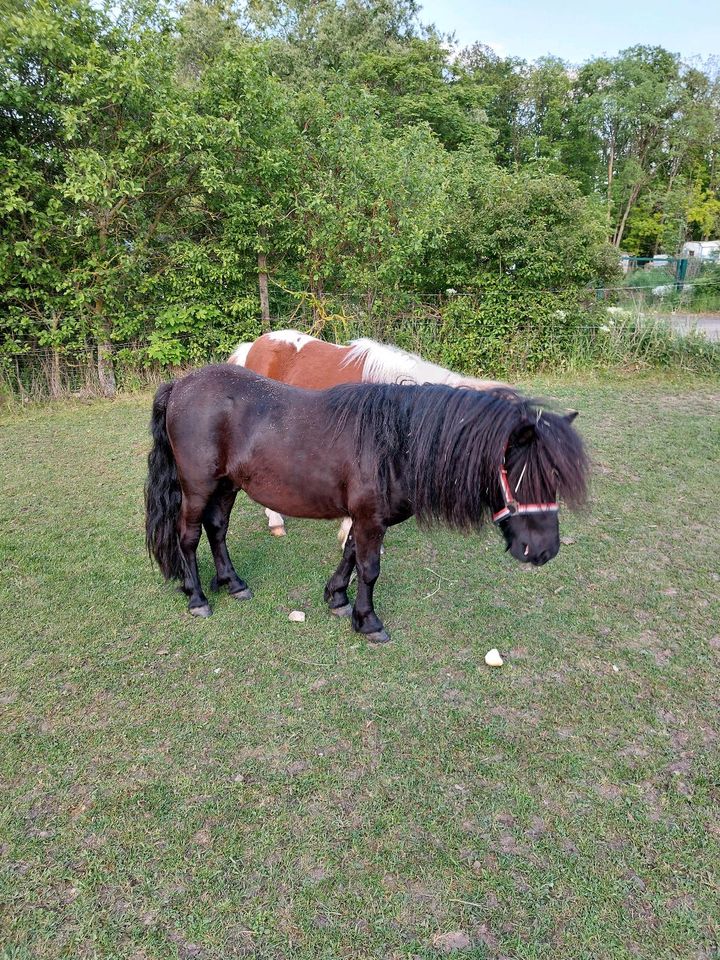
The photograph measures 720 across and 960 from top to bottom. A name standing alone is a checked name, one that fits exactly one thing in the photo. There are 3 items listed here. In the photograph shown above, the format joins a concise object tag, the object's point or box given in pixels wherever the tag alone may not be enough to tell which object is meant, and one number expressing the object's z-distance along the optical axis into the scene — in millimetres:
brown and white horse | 3719
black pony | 2641
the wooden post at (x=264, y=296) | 9461
